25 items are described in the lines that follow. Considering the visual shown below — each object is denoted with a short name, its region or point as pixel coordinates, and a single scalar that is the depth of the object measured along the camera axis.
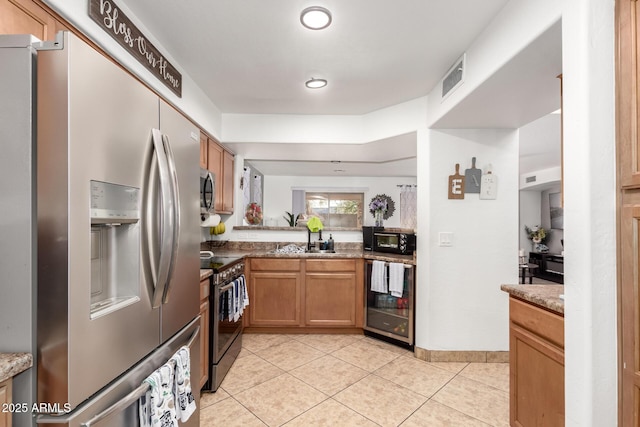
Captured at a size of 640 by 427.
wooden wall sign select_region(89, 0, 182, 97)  1.45
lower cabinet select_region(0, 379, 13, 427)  0.73
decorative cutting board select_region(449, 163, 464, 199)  2.69
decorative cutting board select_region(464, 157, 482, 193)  2.70
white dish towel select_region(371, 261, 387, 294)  3.07
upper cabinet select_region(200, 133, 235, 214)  2.89
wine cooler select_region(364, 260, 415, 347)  2.91
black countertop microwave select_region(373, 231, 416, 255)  3.16
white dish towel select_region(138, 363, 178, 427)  1.04
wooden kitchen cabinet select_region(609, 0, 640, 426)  1.01
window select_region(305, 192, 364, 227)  7.02
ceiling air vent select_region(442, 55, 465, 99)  2.08
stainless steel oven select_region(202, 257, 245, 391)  2.12
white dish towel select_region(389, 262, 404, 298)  2.95
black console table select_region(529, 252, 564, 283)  6.77
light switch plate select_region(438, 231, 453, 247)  2.70
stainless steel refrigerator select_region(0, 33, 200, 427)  0.78
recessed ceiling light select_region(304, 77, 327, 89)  2.46
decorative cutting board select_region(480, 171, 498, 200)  2.68
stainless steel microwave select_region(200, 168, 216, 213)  2.52
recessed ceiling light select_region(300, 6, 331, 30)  1.64
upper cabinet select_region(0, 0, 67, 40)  1.07
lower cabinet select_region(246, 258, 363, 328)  3.23
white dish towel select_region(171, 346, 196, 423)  1.21
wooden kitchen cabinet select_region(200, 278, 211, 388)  1.99
